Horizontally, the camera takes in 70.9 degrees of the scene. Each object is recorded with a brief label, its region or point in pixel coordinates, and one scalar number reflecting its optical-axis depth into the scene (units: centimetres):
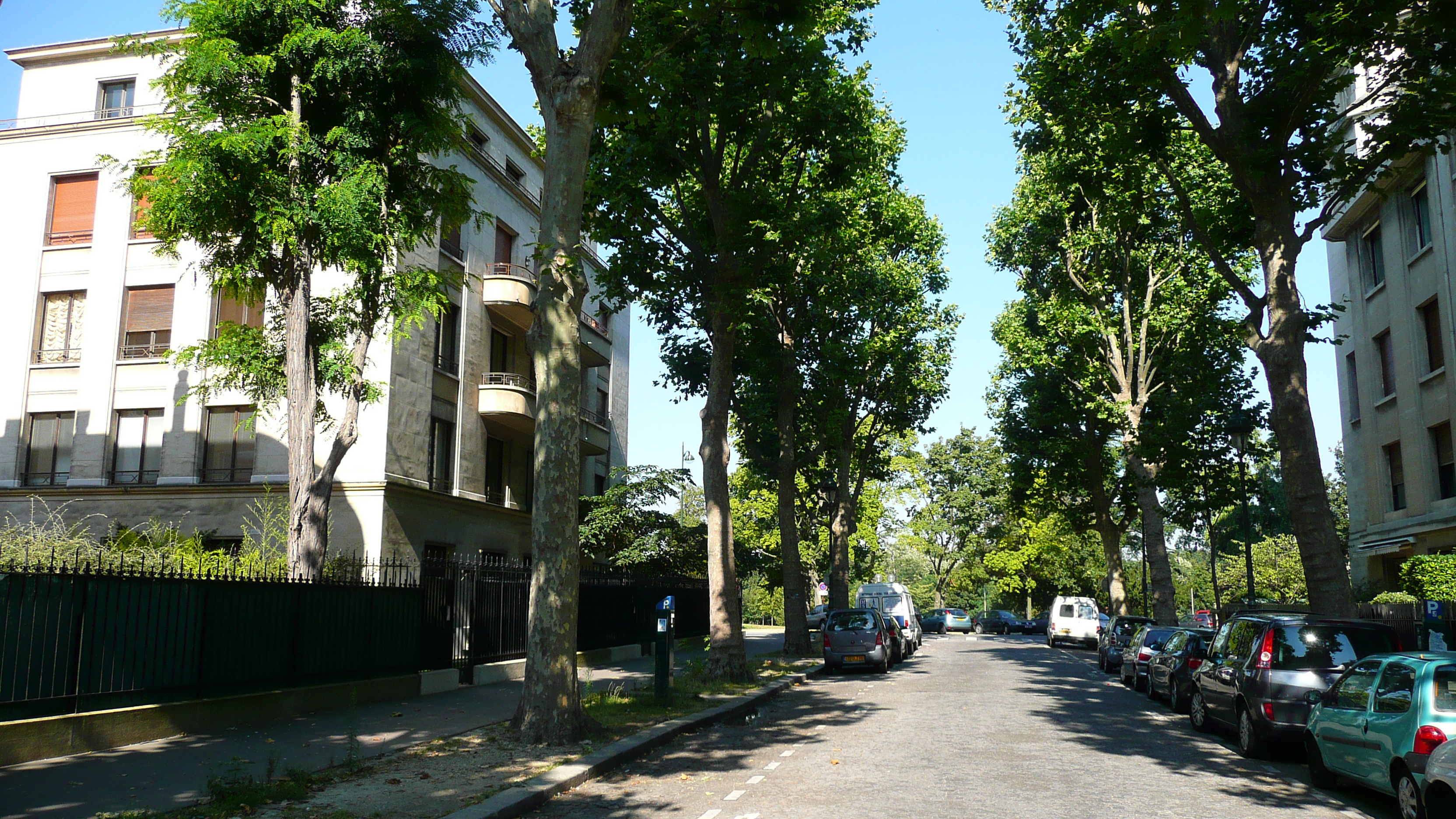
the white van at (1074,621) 4128
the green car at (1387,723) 770
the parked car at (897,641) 2886
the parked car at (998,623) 6081
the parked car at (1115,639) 2606
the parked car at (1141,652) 2059
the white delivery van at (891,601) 3831
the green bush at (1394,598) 2089
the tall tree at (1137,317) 2831
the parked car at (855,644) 2486
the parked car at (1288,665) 1129
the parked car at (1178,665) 1656
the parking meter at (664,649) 1507
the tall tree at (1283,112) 1351
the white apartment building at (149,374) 2492
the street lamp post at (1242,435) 2394
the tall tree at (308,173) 1698
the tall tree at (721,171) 1775
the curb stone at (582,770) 801
